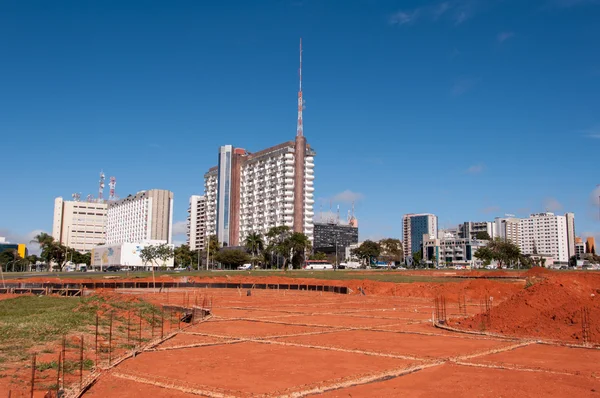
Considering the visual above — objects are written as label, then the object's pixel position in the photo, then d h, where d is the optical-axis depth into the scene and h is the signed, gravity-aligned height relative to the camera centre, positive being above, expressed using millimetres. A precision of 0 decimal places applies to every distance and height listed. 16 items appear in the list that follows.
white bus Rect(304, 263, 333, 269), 141250 -447
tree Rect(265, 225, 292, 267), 142075 +6446
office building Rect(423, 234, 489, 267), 181000 +1277
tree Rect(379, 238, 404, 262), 172375 +5124
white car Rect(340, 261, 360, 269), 160125 -156
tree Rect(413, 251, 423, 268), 185225 +1829
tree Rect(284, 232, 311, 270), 142875 +4885
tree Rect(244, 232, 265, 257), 151138 +5905
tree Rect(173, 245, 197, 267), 161650 +2181
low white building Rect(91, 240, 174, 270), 141250 +1761
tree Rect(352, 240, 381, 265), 163250 +4543
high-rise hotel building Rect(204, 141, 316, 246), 163750 +23675
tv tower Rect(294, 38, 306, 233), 161750 +24752
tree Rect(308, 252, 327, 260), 166300 +2573
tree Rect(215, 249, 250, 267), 139750 +1709
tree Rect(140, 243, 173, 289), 130875 +2408
